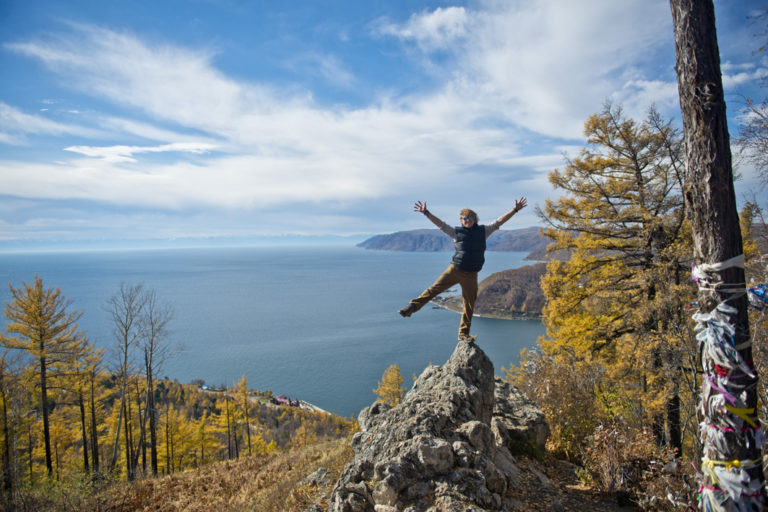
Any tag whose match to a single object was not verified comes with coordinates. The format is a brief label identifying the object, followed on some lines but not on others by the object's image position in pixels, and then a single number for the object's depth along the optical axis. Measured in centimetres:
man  579
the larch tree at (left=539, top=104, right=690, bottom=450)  924
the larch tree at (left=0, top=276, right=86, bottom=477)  1747
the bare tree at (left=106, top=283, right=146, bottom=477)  1797
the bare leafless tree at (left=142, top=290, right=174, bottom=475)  1888
